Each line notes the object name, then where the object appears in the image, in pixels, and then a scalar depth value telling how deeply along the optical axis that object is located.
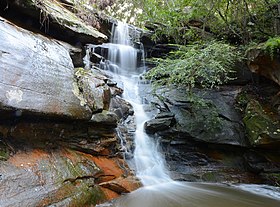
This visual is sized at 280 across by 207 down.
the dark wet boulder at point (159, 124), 7.58
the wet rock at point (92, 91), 5.21
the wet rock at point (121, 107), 7.28
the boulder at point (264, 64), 6.39
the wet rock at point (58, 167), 3.50
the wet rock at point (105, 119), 5.26
